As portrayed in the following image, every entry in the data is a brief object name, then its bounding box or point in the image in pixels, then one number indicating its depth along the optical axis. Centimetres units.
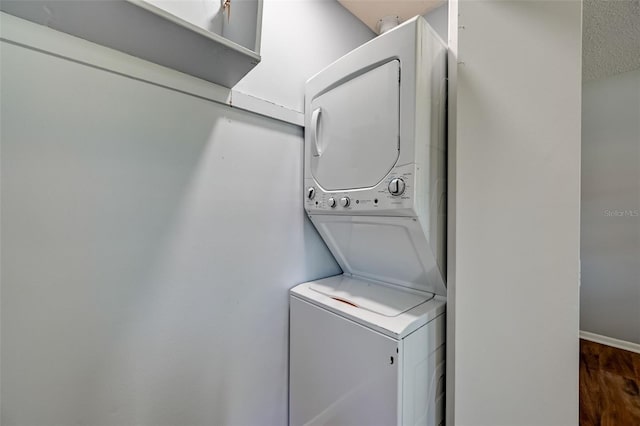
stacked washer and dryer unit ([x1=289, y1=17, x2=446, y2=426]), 102
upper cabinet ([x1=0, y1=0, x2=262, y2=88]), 74
